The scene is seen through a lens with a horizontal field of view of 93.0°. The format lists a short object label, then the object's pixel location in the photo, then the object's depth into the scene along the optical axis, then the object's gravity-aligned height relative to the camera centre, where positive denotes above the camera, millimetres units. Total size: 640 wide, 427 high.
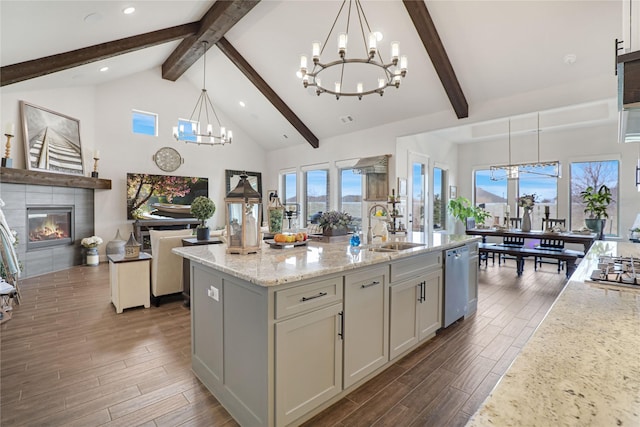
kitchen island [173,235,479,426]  1669 -735
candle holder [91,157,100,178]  6508 +873
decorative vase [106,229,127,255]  6723 -821
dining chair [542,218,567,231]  6175 -260
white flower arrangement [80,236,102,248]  6309 -682
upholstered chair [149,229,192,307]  3967 -754
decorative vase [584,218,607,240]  5527 -265
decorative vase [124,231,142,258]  3873 -500
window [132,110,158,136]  7383 +2150
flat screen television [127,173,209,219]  7223 +377
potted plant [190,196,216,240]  4000 -21
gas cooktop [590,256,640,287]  1538 -344
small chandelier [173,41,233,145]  8070 +2613
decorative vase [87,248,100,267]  6387 -1009
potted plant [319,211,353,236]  3182 -139
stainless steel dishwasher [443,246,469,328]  3104 -785
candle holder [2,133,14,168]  4816 +816
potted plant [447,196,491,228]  7761 -18
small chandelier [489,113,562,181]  5965 +919
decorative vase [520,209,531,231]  6078 -212
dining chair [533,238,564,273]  5759 -709
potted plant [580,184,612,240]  5559 +50
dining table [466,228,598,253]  5078 -445
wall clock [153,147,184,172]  7660 +1301
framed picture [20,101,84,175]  5367 +1303
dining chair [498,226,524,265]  6291 -661
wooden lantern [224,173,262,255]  2309 -70
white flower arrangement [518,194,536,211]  6078 +169
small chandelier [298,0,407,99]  2857 +1595
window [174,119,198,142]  8067 +2153
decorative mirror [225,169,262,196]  8930 +954
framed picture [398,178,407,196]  6492 +511
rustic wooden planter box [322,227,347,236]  3168 -224
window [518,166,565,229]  7391 +500
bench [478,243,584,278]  5105 -757
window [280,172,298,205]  9024 +681
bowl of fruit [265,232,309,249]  2656 -280
